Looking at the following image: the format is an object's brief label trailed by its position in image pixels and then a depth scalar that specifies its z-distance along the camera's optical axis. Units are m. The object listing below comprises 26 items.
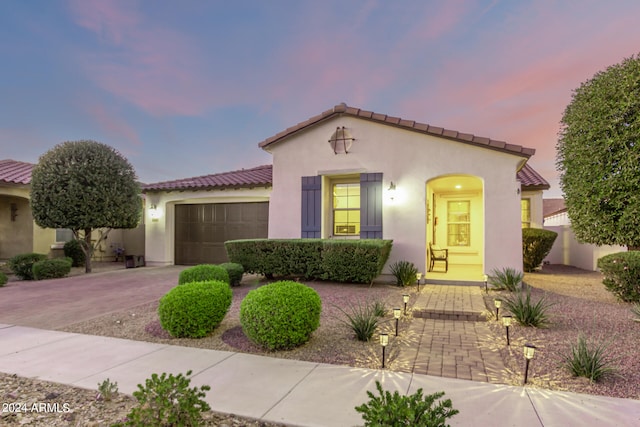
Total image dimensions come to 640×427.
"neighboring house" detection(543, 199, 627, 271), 11.93
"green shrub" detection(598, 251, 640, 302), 6.25
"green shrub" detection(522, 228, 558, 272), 11.29
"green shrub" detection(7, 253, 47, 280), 10.51
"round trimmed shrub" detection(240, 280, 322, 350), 4.09
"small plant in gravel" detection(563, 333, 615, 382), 3.30
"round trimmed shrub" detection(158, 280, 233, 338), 4.66
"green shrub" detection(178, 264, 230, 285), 6.93
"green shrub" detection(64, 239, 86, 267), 13.76
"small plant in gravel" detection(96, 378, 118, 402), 3.00
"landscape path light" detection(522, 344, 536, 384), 3.17
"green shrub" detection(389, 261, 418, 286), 8.63
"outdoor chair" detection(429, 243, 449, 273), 10.47
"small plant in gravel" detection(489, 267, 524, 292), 7.81
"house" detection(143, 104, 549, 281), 8.49
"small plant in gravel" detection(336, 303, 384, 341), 4.53
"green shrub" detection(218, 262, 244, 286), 8.44
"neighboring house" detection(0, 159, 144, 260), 13.38
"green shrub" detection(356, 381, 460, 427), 1.92
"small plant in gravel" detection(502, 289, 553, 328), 5.03
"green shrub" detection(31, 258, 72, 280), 10.30
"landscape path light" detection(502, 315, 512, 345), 4.16
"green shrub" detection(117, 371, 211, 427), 2.23
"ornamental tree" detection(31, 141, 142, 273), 10.55
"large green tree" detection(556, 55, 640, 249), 6.17
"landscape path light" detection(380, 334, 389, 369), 3.57
